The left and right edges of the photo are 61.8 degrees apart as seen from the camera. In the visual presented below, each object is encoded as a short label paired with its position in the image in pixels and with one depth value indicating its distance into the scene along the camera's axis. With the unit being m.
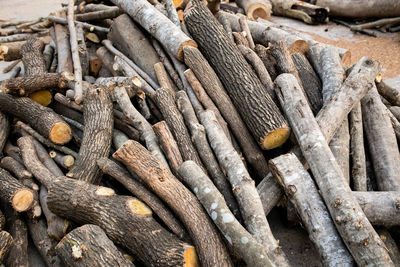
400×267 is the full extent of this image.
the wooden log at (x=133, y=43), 5.43
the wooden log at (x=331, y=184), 2.87
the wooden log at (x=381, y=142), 3.74
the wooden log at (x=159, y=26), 5.02
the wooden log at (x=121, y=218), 2.98
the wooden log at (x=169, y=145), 3.85
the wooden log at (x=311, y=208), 3.04
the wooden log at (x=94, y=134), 3.88
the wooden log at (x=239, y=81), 3.98
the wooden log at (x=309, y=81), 4.54
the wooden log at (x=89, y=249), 2.86
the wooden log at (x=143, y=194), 3.27
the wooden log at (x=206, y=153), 3.62
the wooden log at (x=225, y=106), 4.07
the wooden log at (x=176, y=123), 3.93
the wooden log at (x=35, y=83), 4.94
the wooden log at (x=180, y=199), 2.96
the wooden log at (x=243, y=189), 3.08
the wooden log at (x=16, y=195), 3.73
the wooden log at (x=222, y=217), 2.78
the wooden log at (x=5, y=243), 3.24
